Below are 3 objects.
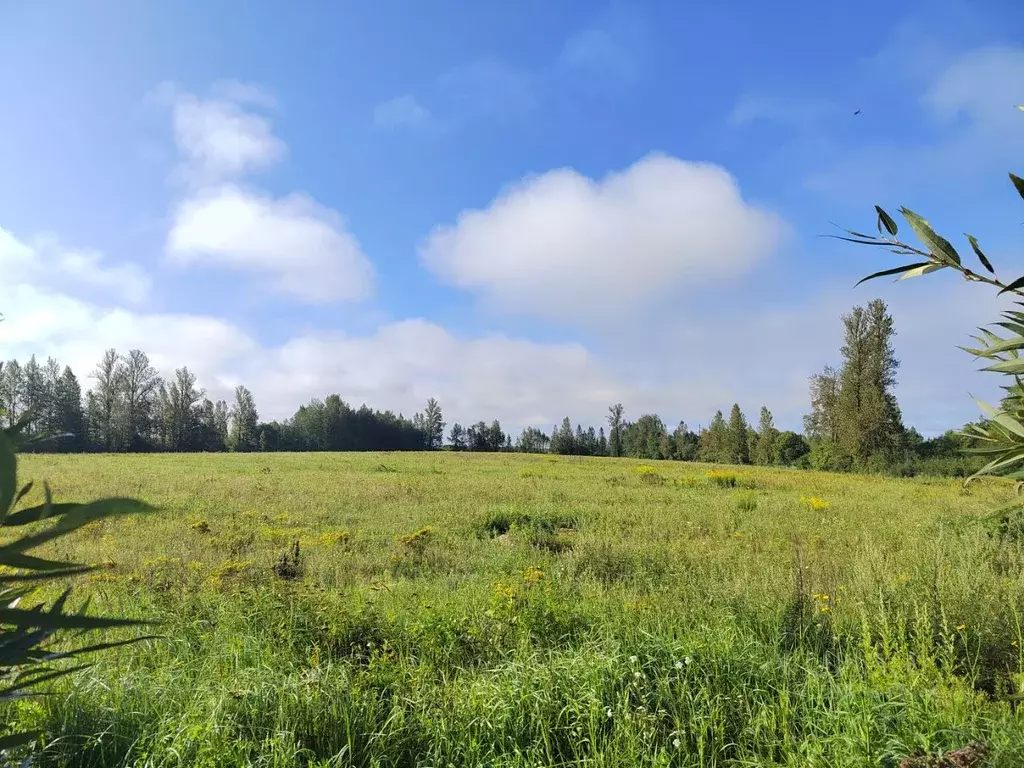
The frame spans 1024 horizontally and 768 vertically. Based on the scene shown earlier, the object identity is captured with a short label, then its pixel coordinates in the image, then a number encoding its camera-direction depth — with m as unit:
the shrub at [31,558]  0.68
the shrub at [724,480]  22.34
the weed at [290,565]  7.22
